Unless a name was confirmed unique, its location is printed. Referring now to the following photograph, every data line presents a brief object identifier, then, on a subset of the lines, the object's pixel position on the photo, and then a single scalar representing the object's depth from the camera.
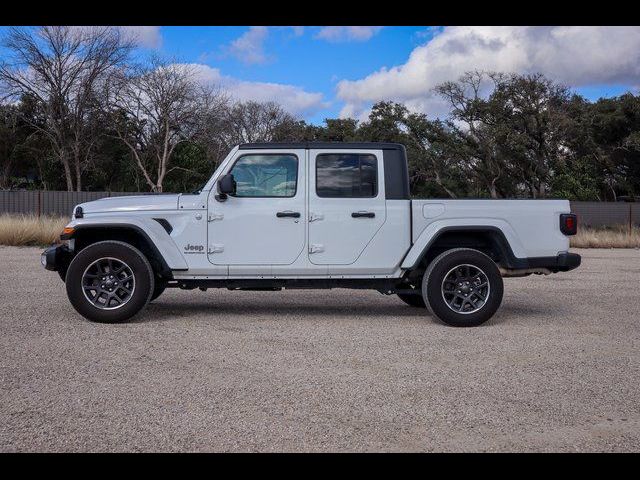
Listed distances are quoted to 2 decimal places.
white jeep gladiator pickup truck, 7.57
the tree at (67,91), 37.94
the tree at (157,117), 39.62
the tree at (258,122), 46.25
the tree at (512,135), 37.31
